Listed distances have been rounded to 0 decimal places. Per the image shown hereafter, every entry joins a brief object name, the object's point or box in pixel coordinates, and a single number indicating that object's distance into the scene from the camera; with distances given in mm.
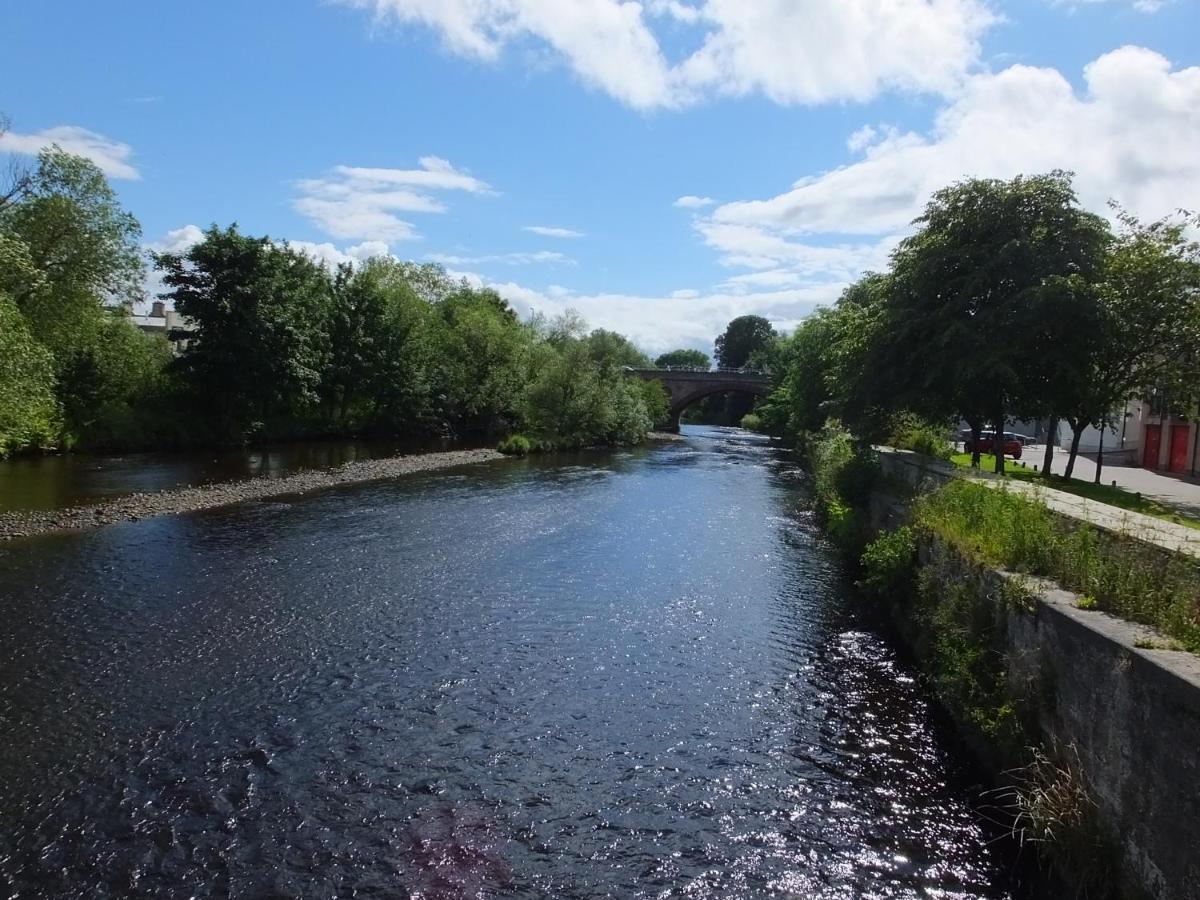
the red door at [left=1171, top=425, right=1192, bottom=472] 39750
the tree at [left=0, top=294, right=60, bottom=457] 22922
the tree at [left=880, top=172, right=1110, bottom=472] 21250
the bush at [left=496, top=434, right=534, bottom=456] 54906
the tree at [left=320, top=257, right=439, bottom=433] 60156
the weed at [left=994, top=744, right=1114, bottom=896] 7426
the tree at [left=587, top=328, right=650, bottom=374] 72169
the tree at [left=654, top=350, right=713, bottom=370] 190625
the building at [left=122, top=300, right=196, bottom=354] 85056
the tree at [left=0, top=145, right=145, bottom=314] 37594
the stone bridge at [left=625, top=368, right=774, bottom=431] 100625
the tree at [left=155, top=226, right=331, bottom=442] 46625
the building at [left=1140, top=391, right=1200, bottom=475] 39062
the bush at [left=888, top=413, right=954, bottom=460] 28422
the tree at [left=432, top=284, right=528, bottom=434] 68000
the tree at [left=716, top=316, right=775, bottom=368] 166125
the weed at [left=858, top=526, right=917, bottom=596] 16828
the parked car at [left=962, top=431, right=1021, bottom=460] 41562
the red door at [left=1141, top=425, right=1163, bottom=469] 42750
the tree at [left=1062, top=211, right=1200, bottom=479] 21562
